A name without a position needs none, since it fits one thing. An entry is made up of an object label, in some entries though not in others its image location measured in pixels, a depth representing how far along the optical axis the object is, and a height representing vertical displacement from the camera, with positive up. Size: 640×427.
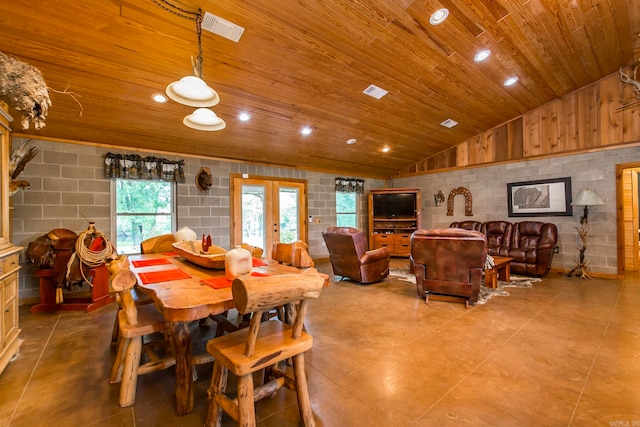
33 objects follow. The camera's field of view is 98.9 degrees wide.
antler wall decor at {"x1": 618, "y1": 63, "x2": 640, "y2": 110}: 4.29 +2.03
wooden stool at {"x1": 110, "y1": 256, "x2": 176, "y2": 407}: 1.51 -0.68
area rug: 3.74 -1.16
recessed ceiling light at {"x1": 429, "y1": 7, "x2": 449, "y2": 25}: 2.70 +1.98
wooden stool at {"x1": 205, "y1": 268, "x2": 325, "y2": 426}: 1.11 -0.63
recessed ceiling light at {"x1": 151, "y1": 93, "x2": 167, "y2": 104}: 3.25 +1.44
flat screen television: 7.02 +0.18
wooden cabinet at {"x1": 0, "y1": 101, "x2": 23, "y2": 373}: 2.04 -0.43
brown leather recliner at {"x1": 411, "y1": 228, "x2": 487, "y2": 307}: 3.19 -0.61
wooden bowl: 1.93 -0.31
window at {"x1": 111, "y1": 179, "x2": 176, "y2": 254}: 4.29 +0.11
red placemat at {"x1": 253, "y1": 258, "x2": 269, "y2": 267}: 2.16 -0.39
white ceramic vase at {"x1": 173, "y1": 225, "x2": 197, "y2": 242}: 3.01 -0.21
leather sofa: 4.79 -0.61
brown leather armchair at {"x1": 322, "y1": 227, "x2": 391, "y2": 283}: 4.29 -0.71
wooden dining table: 1.23 -0.40
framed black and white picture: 5.14 +0.25
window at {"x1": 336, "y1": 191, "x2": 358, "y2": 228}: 7.20 +0.12
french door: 5.45 +0.08
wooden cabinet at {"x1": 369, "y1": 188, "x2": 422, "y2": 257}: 6.96 -0.12
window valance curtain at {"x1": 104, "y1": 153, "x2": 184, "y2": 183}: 4.11 +0.79
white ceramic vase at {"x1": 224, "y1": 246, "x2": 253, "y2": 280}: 1.70 -0.30
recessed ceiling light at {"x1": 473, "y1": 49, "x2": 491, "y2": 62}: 3.41 +1.98
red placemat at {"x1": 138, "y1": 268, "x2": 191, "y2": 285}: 1.69 -0.39
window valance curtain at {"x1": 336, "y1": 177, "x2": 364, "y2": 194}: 6.98 +0.74
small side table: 4.00 -0.91
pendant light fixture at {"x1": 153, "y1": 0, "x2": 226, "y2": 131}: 1.74 +0.80
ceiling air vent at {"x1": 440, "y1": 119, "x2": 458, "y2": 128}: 5.27 +1.74
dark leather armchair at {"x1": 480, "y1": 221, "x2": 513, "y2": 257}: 5.23 -0.50
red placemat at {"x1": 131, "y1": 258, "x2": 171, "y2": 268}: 2.26 -0.39
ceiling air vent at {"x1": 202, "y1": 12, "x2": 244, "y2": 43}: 2.35 +1.69
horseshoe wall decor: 6.39 +0.26
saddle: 3.27 -0.49
